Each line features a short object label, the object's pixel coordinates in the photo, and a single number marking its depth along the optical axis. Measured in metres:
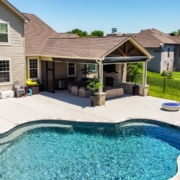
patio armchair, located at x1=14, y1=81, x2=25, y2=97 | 19.28
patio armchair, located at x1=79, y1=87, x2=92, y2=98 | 19.34
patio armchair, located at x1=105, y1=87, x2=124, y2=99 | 19.53
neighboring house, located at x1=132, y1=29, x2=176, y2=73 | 41.84
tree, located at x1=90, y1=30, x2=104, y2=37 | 54.78
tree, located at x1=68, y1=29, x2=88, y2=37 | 52.85
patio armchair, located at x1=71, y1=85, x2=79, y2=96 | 19.98
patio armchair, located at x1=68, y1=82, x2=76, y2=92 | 21.34
